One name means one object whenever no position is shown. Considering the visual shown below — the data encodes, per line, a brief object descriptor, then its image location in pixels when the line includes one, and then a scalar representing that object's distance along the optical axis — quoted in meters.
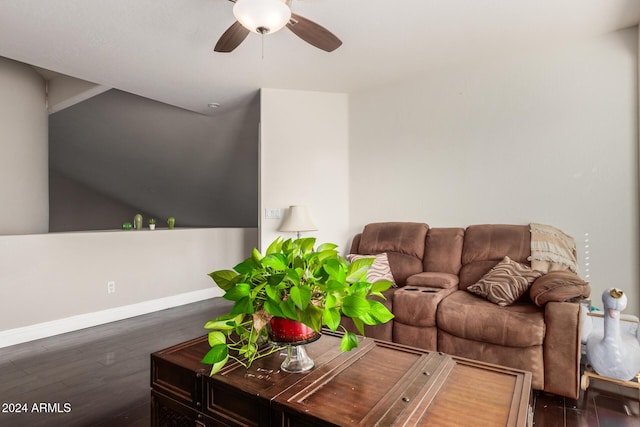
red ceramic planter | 1.27
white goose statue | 1.99
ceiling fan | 1.68
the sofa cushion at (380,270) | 3.05
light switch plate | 3.90
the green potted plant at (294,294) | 1.14
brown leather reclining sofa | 2.04
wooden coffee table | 1.04
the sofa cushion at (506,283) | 2.38
